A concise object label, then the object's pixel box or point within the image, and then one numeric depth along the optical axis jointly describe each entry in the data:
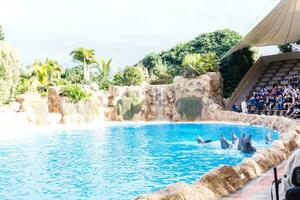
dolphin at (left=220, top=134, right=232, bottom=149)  11.84
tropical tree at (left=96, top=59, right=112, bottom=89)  32.69
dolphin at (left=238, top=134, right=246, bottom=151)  11.13
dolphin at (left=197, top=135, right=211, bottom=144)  13.08
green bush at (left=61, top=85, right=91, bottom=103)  24.95
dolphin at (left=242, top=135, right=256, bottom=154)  10.95
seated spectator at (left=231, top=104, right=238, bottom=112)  23.06
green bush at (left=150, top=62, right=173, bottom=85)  27.79
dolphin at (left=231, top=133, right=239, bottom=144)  11.86
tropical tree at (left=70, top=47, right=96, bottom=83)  33.06
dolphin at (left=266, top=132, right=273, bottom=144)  12.43
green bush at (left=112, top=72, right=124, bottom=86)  29.86
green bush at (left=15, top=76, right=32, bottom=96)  26.11
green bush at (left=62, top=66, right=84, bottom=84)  33.16
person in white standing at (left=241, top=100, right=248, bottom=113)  21.77
